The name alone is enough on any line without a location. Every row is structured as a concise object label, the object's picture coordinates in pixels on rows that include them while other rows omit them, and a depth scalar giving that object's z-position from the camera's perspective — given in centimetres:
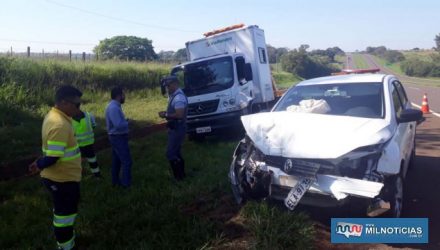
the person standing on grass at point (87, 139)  660
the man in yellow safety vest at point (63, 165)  370
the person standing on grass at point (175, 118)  611
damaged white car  400
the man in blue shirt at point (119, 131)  587
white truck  983
